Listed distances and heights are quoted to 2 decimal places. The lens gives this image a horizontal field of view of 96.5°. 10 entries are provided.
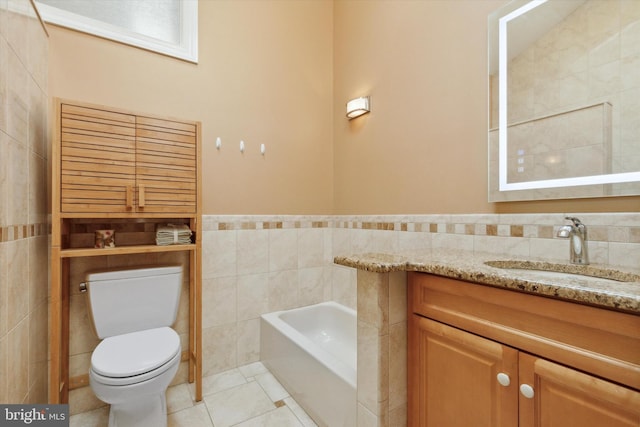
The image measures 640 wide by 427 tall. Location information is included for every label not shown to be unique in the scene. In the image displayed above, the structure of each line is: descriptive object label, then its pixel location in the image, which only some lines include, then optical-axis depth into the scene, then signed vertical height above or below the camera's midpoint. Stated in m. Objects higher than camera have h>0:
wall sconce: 2.29 +0.86
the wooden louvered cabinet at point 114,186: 1.45 +0.15
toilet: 1.30 -0.70
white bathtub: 1.45 -0.95
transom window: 1.72 +1.28
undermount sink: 0.98 -0.23
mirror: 1.11 +0.50
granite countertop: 0.68 -0.20
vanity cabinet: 0.70 -0.44
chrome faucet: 1.11 -0.11
